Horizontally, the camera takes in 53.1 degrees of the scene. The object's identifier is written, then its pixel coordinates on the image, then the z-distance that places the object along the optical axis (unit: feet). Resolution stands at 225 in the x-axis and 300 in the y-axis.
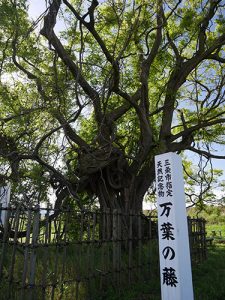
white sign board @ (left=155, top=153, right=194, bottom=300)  9.01
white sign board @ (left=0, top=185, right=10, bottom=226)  14.56
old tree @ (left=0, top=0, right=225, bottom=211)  16.48
